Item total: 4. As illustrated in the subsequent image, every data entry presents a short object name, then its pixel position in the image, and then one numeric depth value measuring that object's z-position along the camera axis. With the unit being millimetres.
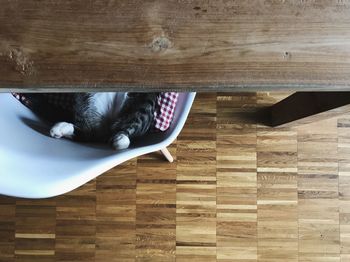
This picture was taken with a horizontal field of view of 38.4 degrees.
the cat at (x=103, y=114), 939
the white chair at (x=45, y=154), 683
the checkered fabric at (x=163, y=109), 927
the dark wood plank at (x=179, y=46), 635
